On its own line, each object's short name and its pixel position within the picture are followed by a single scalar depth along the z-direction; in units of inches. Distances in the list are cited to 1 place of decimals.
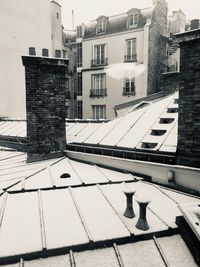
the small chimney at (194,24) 201.0
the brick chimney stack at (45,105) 277.0
